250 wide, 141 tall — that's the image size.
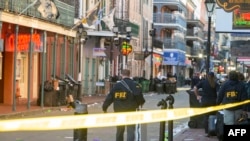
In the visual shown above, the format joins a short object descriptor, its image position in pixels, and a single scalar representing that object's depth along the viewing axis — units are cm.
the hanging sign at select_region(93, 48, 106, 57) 4578
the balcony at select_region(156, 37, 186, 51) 8806
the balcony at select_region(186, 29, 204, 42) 10806
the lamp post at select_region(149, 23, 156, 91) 5660
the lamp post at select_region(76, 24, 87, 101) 3562
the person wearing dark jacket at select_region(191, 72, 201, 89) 3903
